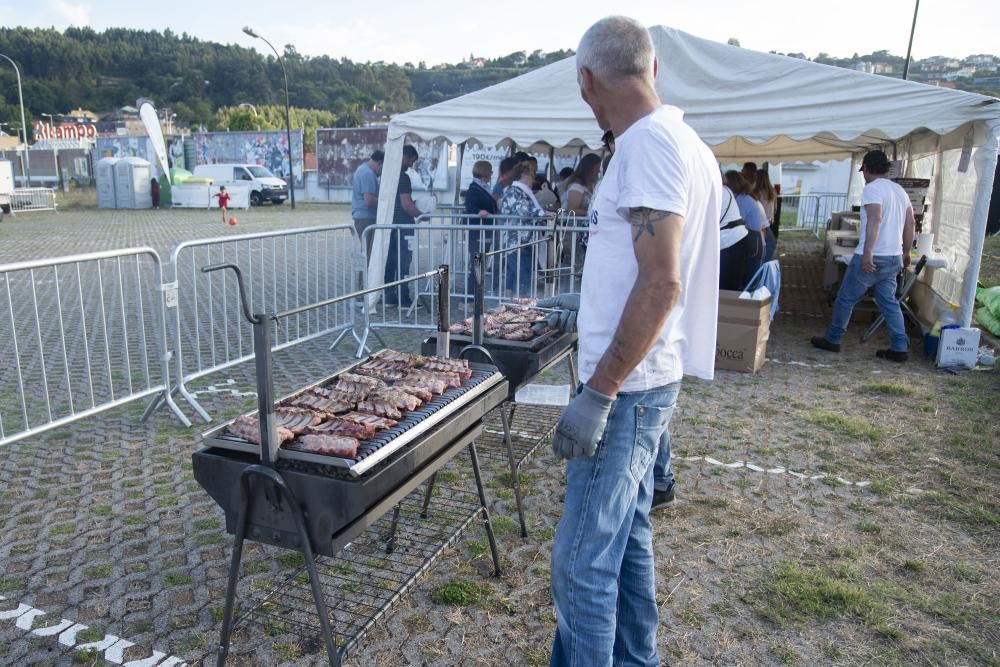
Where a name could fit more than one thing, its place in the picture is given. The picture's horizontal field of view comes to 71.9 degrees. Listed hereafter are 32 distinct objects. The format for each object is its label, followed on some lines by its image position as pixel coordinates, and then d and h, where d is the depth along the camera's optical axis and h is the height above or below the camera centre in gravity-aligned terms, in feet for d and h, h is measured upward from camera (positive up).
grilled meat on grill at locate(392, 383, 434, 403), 9.61 -2.89
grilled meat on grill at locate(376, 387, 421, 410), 9.15 -2.87
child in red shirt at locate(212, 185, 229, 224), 84.02 -2.85
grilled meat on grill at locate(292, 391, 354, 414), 9.18 -2.98
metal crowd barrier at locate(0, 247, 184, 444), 16.16 -5.99
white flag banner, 86.28 +5.90
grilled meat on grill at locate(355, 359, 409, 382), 10.68 -2.97
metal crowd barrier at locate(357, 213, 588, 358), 24.47 -3.45
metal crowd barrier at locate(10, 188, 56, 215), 93.20 -3.77
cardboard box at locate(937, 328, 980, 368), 22.95 -5.09
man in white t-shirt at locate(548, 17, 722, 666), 5.99 -1.18
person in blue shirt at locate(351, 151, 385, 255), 32.94 -0.57
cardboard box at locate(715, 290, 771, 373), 22.31 -4.62
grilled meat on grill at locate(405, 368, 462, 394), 10.17 -2.90
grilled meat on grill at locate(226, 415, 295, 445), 8.01 -2.93
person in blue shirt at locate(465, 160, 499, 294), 30.26 -1.13
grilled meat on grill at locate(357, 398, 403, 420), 8.95 -2.93
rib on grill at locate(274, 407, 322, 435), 8.41 -2.94
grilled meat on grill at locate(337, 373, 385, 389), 10.14 -2.94
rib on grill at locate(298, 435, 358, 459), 7.54 -2.90
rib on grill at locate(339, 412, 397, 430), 8.49 -2.93
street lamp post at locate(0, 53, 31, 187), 128.70 +0.26
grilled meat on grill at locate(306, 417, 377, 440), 8.12 -2.91
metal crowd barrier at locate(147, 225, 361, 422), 17.40 -5.61
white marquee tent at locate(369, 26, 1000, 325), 22.66 +2.57
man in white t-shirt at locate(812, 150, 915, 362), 23.20 -1.84
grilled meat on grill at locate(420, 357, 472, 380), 10.85 -2.88
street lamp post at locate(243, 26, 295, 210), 99.95 +17.44
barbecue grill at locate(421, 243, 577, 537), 11.96 -3.16
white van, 109.29 -0.48
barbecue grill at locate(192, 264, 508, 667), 7.23 -3.27
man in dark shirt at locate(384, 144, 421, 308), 30.99 -1.92
